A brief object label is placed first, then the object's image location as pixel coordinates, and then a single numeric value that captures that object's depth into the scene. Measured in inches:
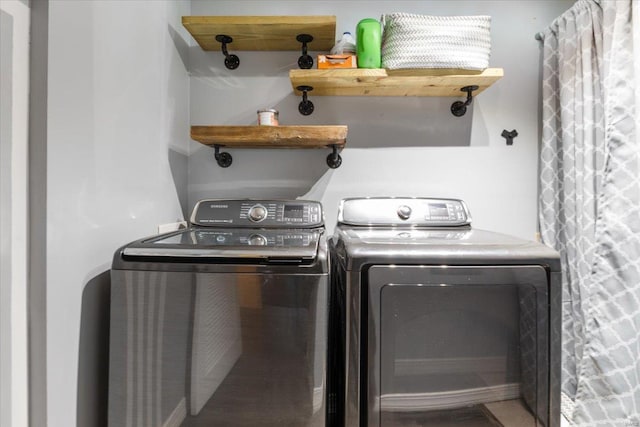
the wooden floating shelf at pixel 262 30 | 60.6
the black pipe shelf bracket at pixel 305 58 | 66.4
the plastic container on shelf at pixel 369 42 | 59.4
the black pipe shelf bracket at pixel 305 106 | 69.2
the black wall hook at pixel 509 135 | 71.4
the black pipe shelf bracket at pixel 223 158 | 70.4
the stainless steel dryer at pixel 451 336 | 38.3
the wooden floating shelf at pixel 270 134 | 59.0
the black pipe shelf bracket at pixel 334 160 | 70.2
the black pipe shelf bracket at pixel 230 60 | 68.4
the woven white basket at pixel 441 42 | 57.0
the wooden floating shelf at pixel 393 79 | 58.8
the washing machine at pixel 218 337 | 38.4
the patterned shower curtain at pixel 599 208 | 50.9
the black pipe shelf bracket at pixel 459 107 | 69.2
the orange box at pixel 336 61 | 60.1
